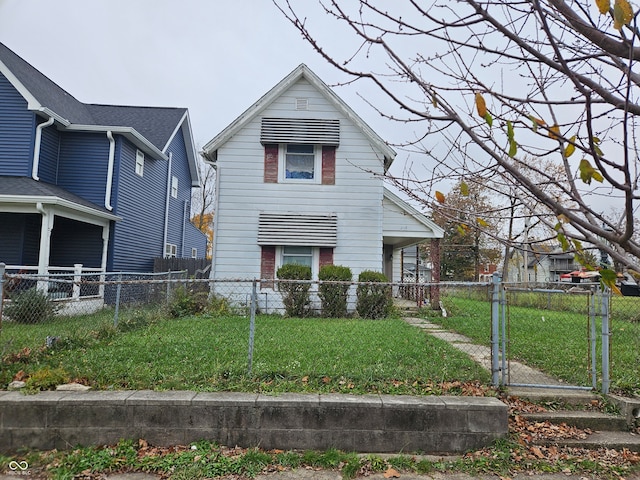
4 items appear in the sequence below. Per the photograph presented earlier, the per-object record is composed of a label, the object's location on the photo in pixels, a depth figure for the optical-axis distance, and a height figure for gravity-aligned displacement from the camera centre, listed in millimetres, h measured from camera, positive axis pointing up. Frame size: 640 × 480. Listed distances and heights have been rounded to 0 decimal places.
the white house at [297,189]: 11945 +2533
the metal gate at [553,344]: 4891 -1103
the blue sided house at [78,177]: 11562 +2963
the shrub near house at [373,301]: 10750 -614
